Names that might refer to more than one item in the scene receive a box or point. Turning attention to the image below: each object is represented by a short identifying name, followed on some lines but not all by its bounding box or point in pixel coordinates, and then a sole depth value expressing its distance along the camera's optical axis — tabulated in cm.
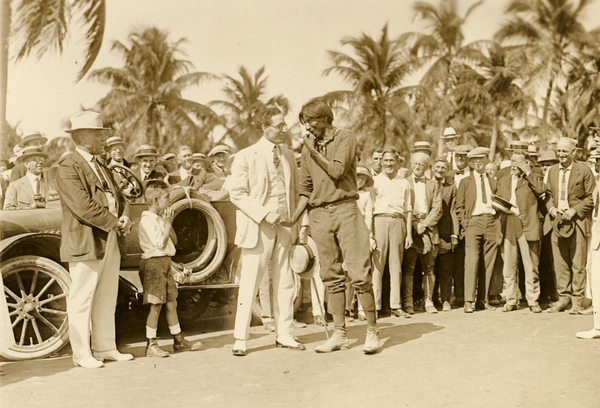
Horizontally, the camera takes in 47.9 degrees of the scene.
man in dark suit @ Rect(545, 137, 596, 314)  866
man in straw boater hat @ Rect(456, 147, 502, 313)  902
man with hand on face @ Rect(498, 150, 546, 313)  889
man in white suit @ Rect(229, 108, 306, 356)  627
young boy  631
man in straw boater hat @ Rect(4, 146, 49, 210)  770
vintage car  608
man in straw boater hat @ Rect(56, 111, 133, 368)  570
